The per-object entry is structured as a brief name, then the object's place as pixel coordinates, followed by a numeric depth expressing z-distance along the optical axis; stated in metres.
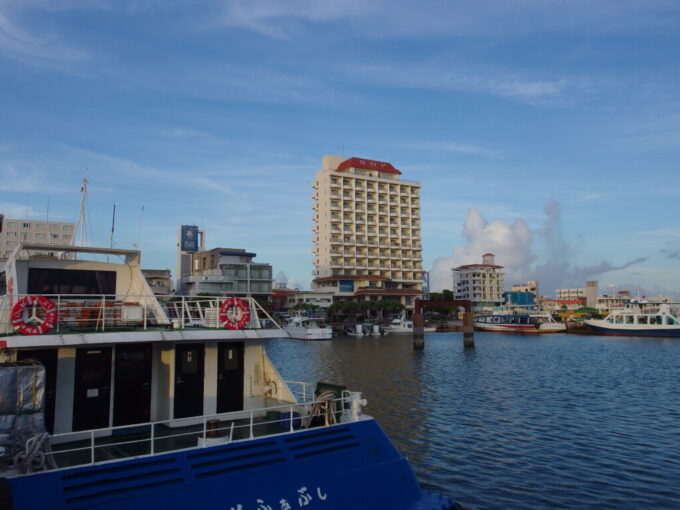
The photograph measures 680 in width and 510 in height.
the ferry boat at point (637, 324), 88.44
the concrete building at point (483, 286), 190.75
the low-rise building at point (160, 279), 107.50
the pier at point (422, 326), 70.62
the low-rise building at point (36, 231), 134.25
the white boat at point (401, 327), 110.00
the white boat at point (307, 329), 91.19
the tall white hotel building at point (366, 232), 141.62
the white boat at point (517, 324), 105.69
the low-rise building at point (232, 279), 116.31
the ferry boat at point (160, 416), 8.51
